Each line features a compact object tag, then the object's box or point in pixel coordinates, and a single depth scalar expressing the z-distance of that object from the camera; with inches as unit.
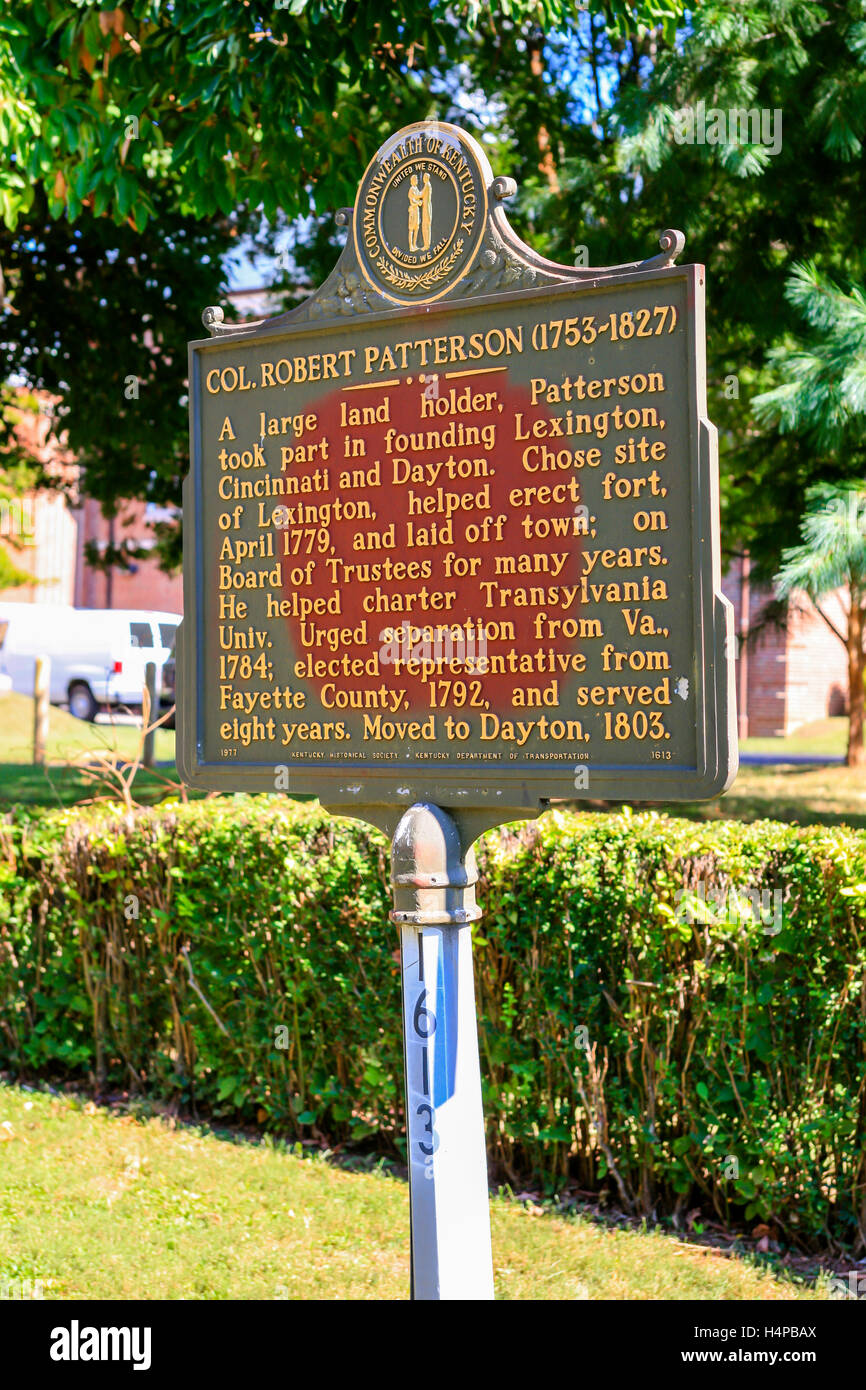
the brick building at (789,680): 1027.9
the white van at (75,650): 847.7
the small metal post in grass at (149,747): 584.4
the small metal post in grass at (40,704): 661.9
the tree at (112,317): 430.9
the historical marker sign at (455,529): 110.8
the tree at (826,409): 233.9
